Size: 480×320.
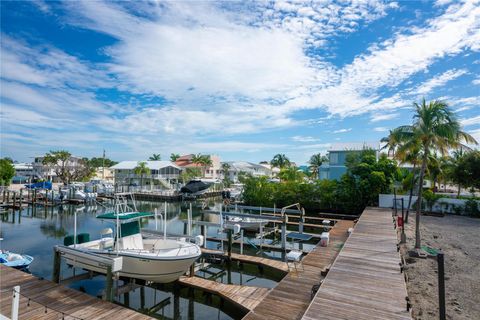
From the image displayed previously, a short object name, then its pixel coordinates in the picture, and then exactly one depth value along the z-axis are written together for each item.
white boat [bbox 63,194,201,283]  10.75
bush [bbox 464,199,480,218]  25.38
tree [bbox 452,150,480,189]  26.95
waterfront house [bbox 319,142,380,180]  41.53
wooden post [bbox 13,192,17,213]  33.72
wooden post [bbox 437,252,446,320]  6.88
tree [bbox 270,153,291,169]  85.07
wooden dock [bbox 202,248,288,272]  13.27
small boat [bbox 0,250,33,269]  13.10
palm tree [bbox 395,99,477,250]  12.91
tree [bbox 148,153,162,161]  97.94
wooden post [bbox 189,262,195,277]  12.30
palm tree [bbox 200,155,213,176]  77.44
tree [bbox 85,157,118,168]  82.94
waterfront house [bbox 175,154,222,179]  77.42
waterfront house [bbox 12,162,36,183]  69.06
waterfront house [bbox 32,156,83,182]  67.46
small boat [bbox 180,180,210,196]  47.84
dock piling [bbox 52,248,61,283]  11.26
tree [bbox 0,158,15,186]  49.94
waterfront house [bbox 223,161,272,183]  82.75
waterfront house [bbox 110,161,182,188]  61.09
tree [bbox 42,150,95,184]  61.42
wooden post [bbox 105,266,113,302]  9.81
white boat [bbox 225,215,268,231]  21.88
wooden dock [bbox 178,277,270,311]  9.62
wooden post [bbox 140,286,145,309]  11.21
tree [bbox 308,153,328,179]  72.50
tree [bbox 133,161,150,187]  59.88
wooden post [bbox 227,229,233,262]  14.71
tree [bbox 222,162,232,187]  83.27
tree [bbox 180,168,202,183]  64.31
